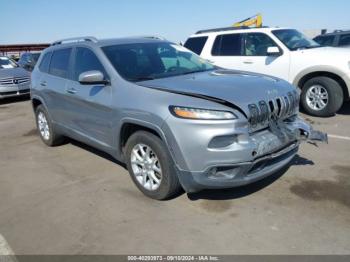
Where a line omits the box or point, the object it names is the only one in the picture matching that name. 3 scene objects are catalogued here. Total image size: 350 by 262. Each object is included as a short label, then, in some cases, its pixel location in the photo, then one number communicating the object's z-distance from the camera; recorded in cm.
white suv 728
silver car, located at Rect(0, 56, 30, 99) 1170
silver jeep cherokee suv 340
